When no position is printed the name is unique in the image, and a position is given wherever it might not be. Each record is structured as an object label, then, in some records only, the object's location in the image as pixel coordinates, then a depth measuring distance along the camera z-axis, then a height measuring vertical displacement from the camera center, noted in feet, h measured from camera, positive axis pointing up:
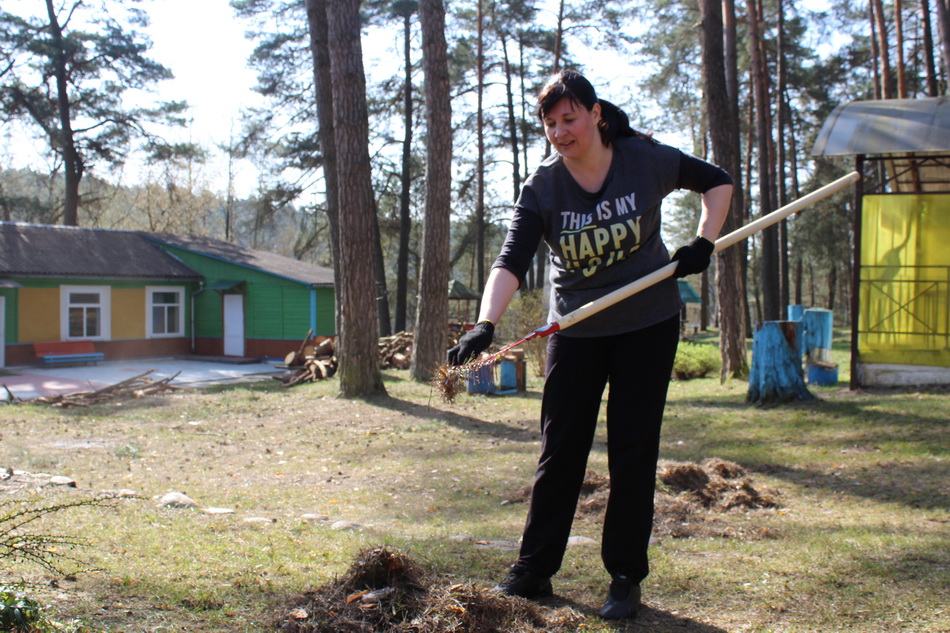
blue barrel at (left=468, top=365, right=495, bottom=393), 37.45 -3.05
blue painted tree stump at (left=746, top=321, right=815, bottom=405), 29.89 -1.54
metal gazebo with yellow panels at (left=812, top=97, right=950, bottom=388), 33.86 +7.46
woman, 9.73 +0.21
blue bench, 72.74 -2.20
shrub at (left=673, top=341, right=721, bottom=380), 47.57 -2.30
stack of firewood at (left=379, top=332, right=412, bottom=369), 60.49 -1.92
